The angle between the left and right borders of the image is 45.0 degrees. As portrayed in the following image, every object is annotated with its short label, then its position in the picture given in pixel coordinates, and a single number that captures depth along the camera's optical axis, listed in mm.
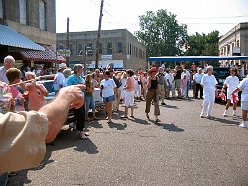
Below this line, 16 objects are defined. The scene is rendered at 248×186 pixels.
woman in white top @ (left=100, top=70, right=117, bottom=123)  10078
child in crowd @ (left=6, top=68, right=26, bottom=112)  4879
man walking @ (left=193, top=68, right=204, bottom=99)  18078
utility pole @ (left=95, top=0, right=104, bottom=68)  25484
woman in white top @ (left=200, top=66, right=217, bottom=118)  10875
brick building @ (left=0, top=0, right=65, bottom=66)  16656
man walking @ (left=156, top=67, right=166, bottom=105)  16297
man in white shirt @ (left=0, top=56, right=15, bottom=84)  6537
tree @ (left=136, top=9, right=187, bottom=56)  80562
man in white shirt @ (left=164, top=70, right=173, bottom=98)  18438
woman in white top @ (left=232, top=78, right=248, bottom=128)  8742
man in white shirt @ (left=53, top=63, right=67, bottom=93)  9976
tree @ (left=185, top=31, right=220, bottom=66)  84438
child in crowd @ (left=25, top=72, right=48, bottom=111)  6262
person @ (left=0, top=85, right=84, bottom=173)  1396
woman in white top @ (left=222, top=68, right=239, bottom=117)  12082
